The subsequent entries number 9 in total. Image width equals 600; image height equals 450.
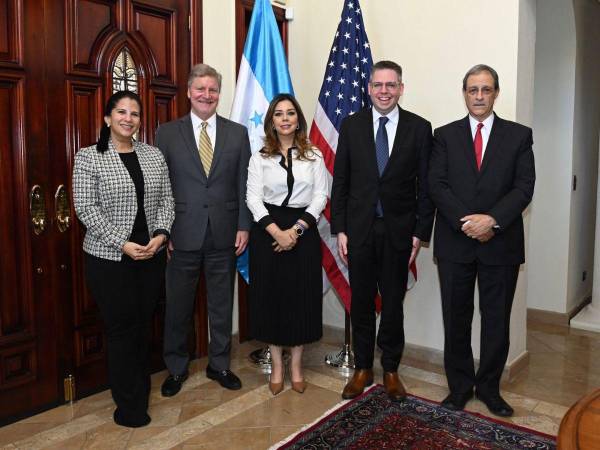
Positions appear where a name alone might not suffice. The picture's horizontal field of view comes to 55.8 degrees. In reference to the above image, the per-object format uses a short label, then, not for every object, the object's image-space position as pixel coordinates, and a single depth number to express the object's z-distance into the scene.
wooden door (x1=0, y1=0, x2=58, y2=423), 2.69
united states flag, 3.54
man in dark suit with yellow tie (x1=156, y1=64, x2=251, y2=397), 3.08
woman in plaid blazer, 2.62
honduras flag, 3.57
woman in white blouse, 3.04
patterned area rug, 2.59
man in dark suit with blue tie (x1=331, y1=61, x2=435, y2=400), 2.95
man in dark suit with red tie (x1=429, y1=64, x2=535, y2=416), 2.79
